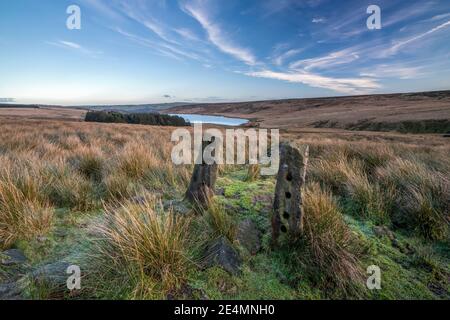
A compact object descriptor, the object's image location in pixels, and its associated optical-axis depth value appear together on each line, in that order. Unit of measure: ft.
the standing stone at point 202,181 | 12.30
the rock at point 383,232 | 10.09
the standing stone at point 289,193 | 8.84
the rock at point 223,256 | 7.96
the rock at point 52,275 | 7.05
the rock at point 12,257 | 7.93
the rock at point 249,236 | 9.20
